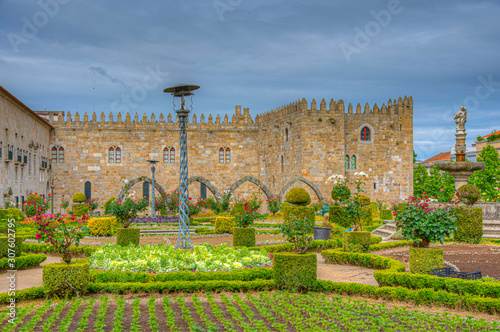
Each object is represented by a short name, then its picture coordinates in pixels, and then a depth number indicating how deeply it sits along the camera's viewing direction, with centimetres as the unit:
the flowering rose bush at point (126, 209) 1669
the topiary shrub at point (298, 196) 2156
